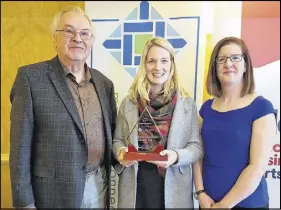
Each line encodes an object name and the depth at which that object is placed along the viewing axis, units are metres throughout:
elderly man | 1.26
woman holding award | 1.38
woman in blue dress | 1.25
